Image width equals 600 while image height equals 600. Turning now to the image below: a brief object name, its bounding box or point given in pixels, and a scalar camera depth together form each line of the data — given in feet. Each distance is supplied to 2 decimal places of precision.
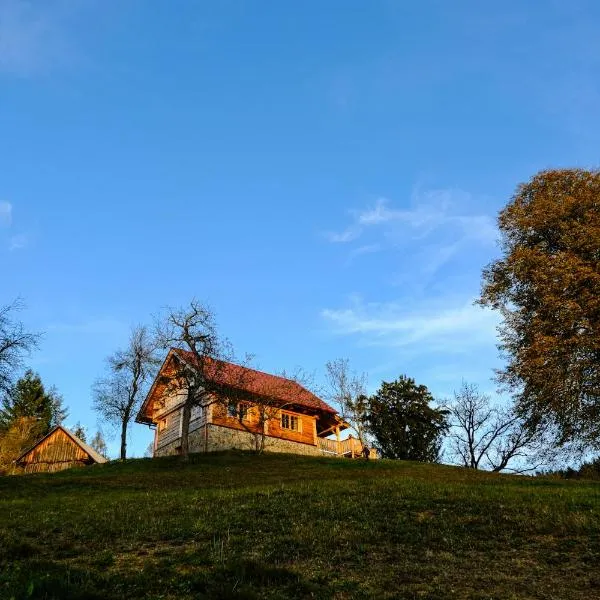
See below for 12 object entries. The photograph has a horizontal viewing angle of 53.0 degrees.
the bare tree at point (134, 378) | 170.83
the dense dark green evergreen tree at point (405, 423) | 187.73
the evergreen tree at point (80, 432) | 264.52
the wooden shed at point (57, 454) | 161.79
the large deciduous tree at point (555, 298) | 100.83
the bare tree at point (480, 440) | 182.53
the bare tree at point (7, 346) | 107.76
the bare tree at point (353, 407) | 161.61
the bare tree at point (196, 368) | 129.49
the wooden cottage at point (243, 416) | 138.72
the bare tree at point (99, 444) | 283.38
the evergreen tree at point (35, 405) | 221.05
